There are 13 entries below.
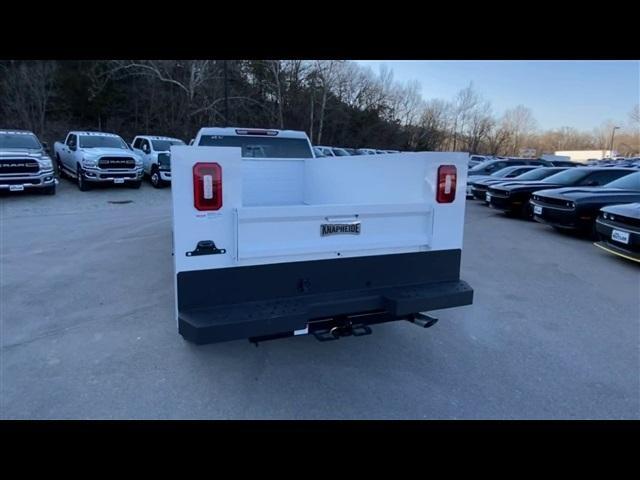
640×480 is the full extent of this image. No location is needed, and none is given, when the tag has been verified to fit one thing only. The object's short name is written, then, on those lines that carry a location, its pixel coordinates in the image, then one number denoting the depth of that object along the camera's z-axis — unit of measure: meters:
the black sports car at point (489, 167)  19.19
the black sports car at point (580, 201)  8.62
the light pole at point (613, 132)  76.71
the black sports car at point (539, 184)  10.77
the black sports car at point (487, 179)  14.59
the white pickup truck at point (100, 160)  13.94
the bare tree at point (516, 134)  74.59
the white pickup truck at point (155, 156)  16.30
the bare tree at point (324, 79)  36.75
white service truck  2.59
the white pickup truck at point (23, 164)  11.95
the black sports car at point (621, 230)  6.34
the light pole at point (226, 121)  29.72
